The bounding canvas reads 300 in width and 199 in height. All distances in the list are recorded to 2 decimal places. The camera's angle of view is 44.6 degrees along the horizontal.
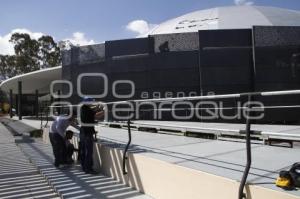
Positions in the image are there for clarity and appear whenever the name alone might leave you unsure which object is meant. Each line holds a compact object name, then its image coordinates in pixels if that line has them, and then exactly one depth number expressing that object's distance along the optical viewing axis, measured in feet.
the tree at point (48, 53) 187.83
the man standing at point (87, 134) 22.58
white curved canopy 103.88
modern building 60.80
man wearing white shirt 25.66
